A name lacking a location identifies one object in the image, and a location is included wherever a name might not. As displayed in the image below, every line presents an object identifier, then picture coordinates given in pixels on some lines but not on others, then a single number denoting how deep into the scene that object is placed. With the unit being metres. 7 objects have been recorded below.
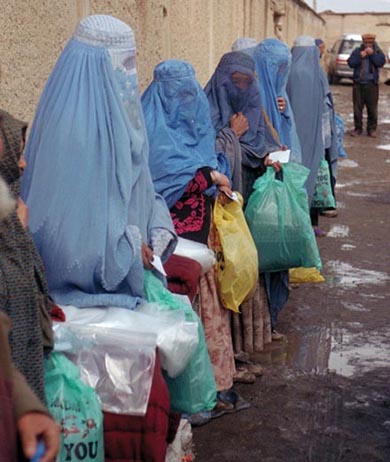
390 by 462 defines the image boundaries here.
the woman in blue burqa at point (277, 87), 6.42
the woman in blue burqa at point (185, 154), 4.48
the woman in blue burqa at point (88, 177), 3.33
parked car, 30.65
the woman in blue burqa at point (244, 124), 5.57
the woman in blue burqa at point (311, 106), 8.29
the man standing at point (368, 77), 18.55
